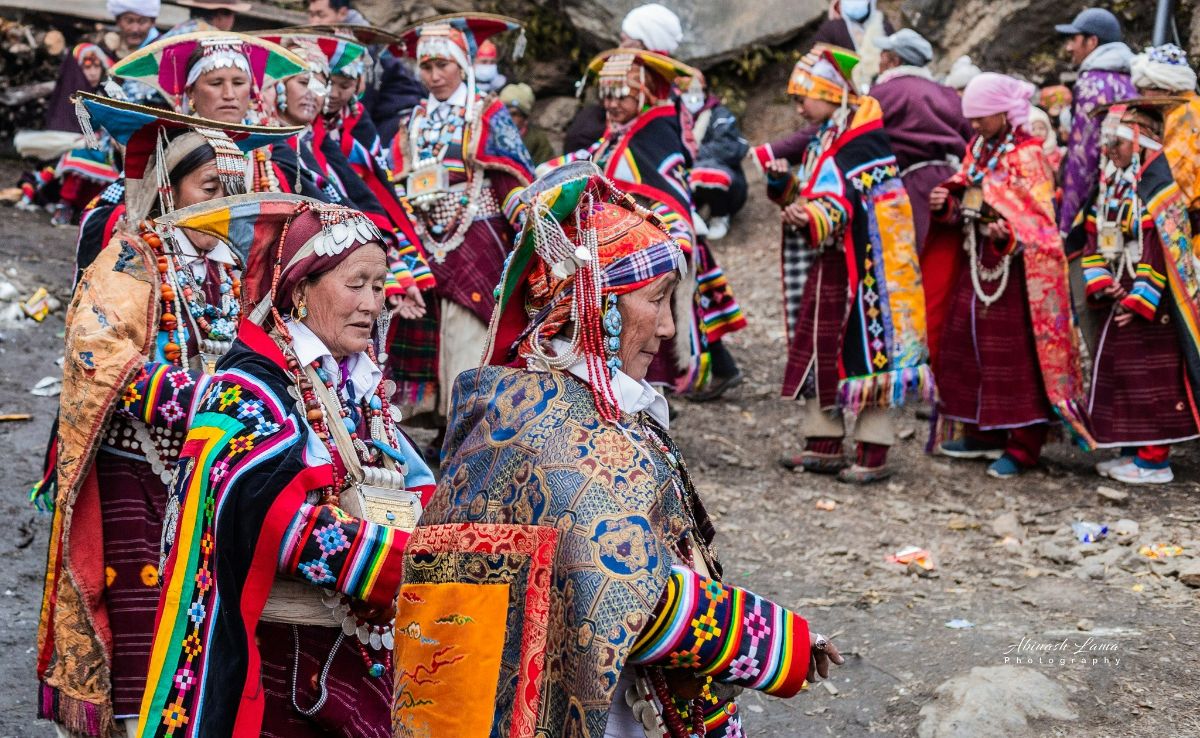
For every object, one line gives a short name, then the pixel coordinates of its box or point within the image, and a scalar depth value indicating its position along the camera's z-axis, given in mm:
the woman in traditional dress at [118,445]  3775
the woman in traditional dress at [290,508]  2990
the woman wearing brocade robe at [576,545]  2762
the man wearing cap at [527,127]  11719
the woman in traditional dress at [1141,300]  7324
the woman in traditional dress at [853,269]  7516
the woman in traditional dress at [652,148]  7621
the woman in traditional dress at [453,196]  7195
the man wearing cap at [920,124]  9492
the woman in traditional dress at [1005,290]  7695
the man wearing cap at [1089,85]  8398
